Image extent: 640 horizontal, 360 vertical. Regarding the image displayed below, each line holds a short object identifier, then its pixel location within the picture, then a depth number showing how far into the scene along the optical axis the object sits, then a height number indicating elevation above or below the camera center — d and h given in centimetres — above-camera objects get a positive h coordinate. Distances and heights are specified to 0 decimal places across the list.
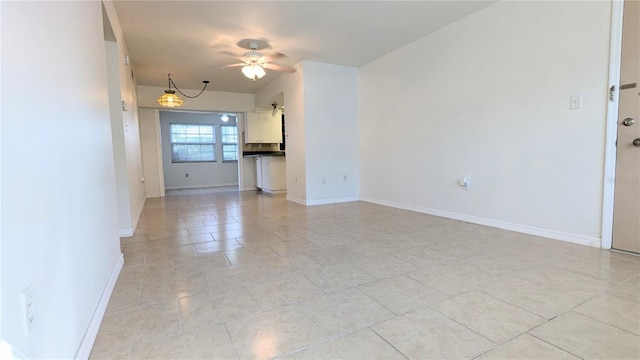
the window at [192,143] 898 +42
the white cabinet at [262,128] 771 +69
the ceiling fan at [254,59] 412 +131
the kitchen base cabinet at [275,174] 710 -43
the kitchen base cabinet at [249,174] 800 -47
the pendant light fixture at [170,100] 569 +108
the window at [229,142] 953 +44
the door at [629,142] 240 +4
